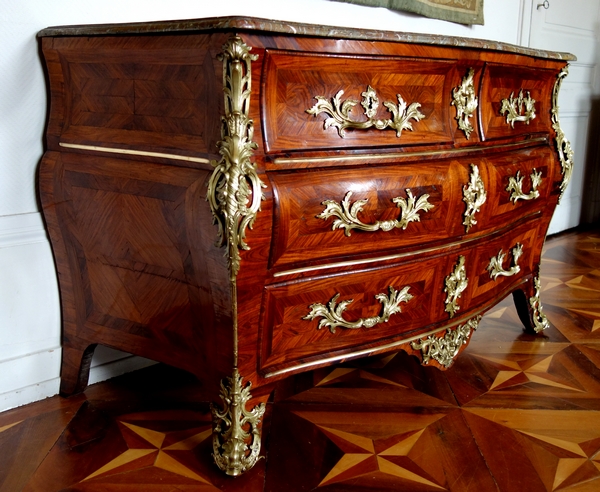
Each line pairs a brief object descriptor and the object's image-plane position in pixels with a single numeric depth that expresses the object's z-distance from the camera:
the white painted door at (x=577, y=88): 3.12
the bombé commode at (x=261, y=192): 1.05
